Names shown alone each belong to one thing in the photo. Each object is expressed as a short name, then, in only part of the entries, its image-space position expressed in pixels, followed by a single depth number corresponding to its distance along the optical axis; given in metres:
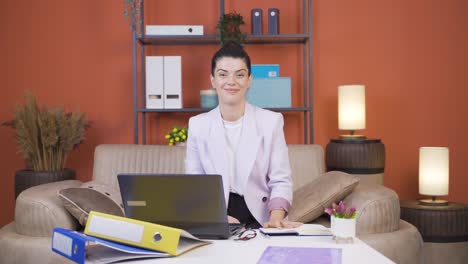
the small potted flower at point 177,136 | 3.99
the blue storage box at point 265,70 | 4.16
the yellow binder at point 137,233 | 1.46
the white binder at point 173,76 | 4.07
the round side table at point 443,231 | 3.51
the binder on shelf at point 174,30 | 4.13
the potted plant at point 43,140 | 3.78
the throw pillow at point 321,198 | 2.96
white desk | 1.42
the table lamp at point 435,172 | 3.72
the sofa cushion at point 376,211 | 2.81
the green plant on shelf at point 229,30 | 4.05
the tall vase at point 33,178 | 3.74
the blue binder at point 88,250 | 1.41
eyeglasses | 1.66
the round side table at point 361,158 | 3.87
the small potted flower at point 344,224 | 1.61
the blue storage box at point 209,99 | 4.07
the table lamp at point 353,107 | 3.97
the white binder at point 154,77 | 4.07
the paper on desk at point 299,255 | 1.39
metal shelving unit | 4.17
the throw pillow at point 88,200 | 2.81
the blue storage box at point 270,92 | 4.09
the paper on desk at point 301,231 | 1.72
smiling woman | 2.38
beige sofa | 2.75
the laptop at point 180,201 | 1.62
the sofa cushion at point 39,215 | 2.80
